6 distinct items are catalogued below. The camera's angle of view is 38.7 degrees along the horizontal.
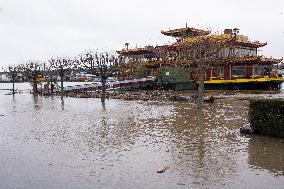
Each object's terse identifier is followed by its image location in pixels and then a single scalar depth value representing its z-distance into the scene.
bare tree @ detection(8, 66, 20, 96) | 62.36
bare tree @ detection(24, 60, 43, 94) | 58.47
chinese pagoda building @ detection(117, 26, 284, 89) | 57.88
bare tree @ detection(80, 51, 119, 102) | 40.06
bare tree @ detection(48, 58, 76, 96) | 64.88
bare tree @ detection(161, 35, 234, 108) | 29.77
